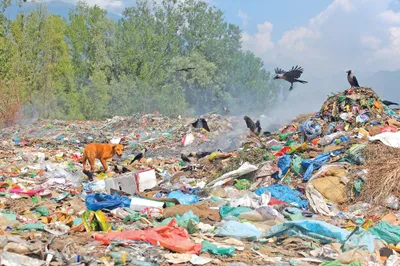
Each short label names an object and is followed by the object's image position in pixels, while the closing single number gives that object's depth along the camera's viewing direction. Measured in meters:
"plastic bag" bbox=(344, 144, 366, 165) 7.46
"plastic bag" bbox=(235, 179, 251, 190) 7.85
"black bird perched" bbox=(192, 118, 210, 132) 15.52
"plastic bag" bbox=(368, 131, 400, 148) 7.83
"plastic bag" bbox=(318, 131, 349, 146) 9.35
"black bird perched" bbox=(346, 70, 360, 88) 11.45
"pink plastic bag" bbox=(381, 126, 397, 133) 9.02
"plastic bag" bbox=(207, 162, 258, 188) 8.11
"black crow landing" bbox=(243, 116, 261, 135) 13.31
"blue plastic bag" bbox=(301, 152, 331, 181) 7.75
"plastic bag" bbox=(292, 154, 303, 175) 8.03
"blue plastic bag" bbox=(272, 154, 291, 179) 8.10
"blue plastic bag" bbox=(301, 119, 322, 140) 10.33
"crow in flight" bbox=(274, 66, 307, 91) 12.16
